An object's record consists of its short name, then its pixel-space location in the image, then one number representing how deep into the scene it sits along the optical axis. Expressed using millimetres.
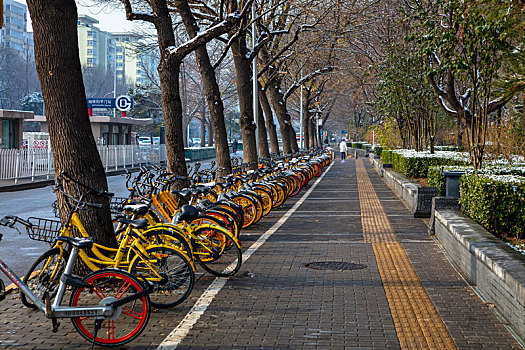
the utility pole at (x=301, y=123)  55425
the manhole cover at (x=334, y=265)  9414
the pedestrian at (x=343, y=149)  53638
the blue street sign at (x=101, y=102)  46344
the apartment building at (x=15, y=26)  141375
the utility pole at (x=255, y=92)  27594
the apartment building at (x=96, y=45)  158750
